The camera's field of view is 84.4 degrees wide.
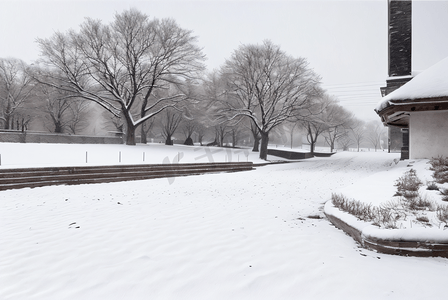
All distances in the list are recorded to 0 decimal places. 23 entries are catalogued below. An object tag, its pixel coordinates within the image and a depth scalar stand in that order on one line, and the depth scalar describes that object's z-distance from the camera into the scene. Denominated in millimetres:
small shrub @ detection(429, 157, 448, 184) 6740
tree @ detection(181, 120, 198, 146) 40844
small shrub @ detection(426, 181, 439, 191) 6184
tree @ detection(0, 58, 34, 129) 35872
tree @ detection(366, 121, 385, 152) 86888
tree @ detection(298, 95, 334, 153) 24403
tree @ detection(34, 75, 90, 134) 34250
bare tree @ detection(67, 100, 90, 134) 41375
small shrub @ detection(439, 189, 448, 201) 5336
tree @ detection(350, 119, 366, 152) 70225
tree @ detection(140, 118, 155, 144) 34584
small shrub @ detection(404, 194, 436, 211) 4904
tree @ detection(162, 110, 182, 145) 37312
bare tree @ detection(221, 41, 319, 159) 24469
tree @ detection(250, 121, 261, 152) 32656
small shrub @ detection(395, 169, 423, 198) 5871
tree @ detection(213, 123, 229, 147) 41219
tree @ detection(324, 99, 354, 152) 38188
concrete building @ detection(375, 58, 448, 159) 9781
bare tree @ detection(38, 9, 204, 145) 23734
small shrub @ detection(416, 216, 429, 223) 4170
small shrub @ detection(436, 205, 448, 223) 4113
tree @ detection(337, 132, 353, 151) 70350
